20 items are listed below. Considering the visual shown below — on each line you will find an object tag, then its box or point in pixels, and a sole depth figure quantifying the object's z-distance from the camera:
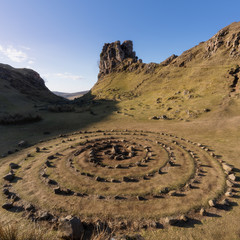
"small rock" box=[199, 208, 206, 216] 7.89
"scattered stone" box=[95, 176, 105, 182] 11.68
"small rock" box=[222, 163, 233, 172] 12.37
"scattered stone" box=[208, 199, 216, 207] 8.49
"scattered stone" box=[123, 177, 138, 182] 11.67
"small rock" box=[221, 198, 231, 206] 8.61
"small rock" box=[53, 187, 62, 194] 10.04
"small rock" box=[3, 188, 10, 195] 10.15
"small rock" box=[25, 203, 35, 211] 8.64
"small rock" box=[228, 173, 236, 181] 11.15
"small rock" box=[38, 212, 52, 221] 7.73
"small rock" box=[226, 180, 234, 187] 10.44
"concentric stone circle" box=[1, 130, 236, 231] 8.58
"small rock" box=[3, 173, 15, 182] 11.91
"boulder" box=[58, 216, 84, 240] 6.13
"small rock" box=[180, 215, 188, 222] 7.45
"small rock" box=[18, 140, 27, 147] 20.09
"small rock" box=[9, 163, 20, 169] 14.07
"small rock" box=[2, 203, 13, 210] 8.65
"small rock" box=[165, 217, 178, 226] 7.34
